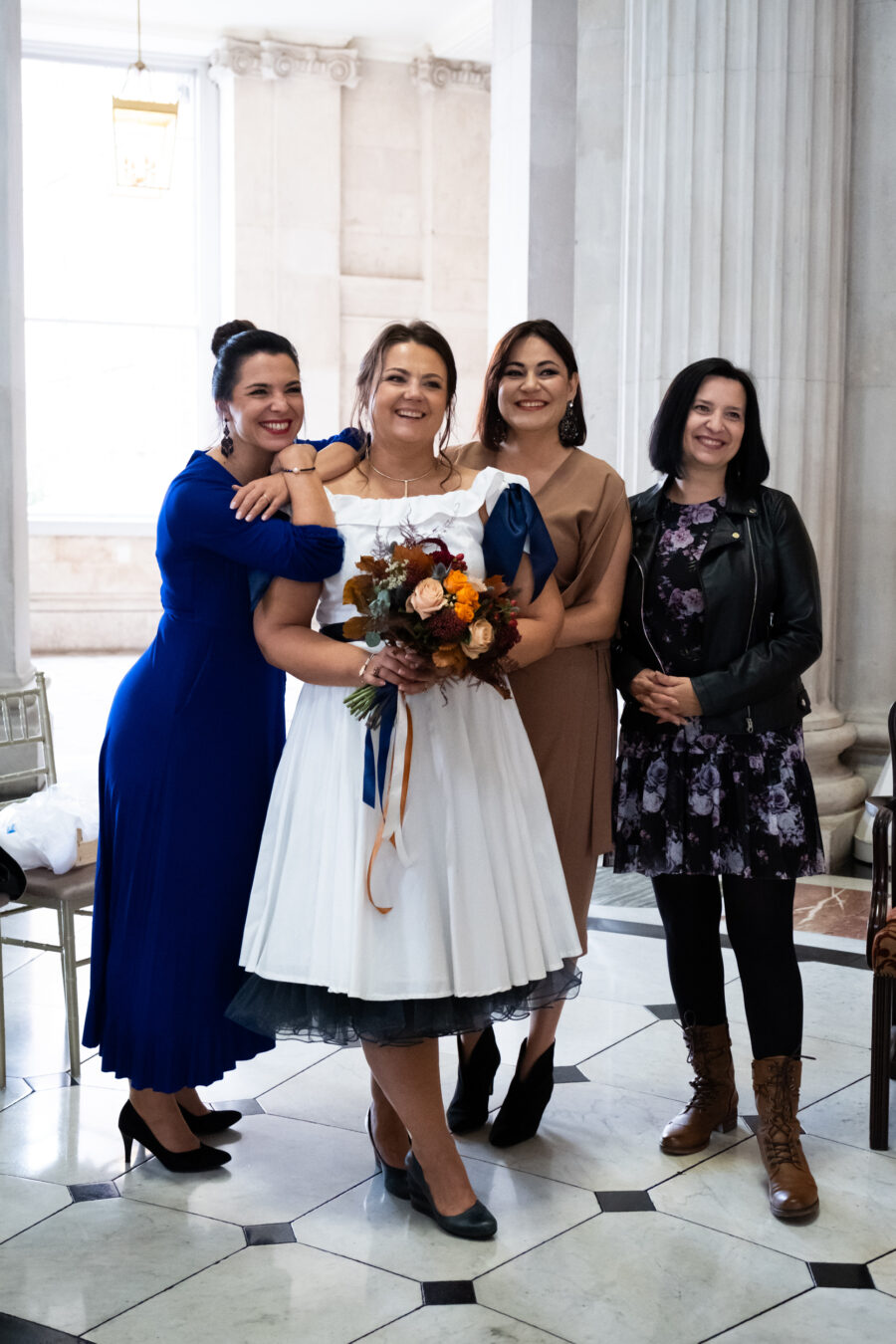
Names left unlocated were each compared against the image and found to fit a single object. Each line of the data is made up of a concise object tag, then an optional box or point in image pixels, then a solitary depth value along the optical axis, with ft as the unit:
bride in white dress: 8.75
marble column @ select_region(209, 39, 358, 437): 46.62
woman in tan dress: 10.34
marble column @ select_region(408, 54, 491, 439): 47.96
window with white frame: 48.21
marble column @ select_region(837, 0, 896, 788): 19.48
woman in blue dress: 9.68
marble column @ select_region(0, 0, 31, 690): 19.27
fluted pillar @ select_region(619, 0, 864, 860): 18.47
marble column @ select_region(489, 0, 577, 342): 23.49
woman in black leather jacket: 10.00
